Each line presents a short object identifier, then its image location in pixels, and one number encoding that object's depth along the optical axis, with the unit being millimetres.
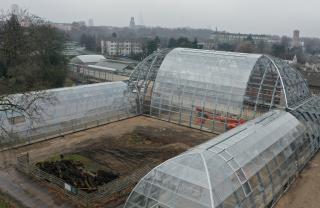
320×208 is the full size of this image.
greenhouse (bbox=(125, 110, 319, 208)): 14492
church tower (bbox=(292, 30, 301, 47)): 187788
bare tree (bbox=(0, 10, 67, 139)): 41281
